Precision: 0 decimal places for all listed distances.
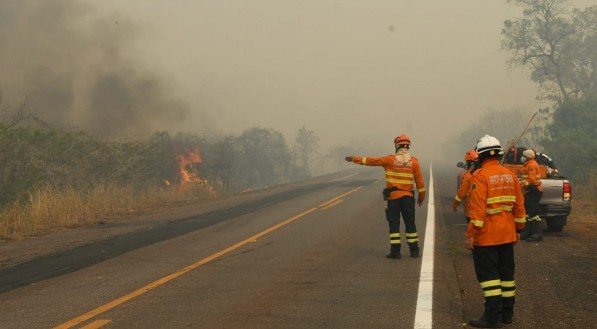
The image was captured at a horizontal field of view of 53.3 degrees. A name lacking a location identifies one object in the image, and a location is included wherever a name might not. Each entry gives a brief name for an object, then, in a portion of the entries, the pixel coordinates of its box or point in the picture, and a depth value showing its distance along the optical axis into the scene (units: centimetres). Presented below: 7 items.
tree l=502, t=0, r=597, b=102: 4616
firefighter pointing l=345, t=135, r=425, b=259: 932
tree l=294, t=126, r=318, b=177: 7950
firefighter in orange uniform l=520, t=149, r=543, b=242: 1068
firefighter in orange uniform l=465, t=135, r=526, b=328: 554
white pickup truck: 1151
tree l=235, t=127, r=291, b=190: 4834
